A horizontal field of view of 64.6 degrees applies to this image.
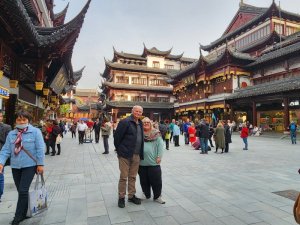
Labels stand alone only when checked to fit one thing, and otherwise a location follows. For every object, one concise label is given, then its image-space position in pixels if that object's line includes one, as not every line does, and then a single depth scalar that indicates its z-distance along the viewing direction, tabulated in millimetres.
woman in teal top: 4441
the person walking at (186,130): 15406
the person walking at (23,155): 3377
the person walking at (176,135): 14474
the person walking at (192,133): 14730
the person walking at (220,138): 11203
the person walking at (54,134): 10617
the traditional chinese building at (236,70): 25625
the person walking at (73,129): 23030
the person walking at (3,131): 4555
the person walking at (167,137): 12766
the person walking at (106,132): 11375
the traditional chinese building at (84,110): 58503
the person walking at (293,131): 14773
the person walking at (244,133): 12412
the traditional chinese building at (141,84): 40562
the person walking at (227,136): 11683
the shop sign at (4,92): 7594
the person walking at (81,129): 15253
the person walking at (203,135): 11117
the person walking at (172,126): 14883
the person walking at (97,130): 17127
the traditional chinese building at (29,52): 5965
